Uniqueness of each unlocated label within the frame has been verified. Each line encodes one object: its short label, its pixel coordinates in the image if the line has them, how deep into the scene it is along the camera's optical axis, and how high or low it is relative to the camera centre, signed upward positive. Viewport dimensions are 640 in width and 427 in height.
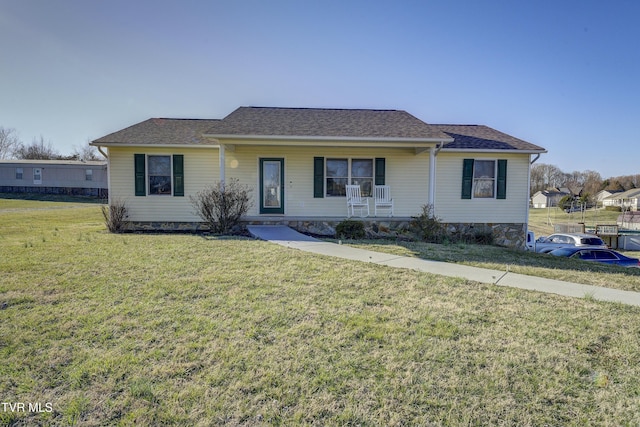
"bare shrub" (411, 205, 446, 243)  8.62 -0.76
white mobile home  29.73 +1.87
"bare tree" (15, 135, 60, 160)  47.09 +7.07
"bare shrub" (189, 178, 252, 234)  8.67 -0.25
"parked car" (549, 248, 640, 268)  11.49 -2.01
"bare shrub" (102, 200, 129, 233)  9.18 -0.63
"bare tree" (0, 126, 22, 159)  48.03 +8.21
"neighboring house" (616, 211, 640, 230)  38.17 -2.54
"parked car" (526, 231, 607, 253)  13.65 -1.92
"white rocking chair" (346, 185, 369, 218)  10.09 -0.11
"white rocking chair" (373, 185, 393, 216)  10.26 +0.06
